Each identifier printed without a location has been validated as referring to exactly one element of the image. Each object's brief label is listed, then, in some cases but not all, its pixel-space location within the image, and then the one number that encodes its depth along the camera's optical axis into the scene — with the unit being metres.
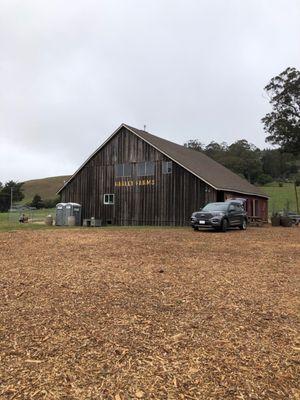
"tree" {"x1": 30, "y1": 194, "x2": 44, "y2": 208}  83.32
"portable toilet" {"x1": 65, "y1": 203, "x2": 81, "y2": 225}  33.53
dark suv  22.01
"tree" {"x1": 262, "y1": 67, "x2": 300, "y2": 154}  43.12
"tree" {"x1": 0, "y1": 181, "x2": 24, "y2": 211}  85.88
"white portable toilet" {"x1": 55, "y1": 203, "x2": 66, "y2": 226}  33.56
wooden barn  30.33
